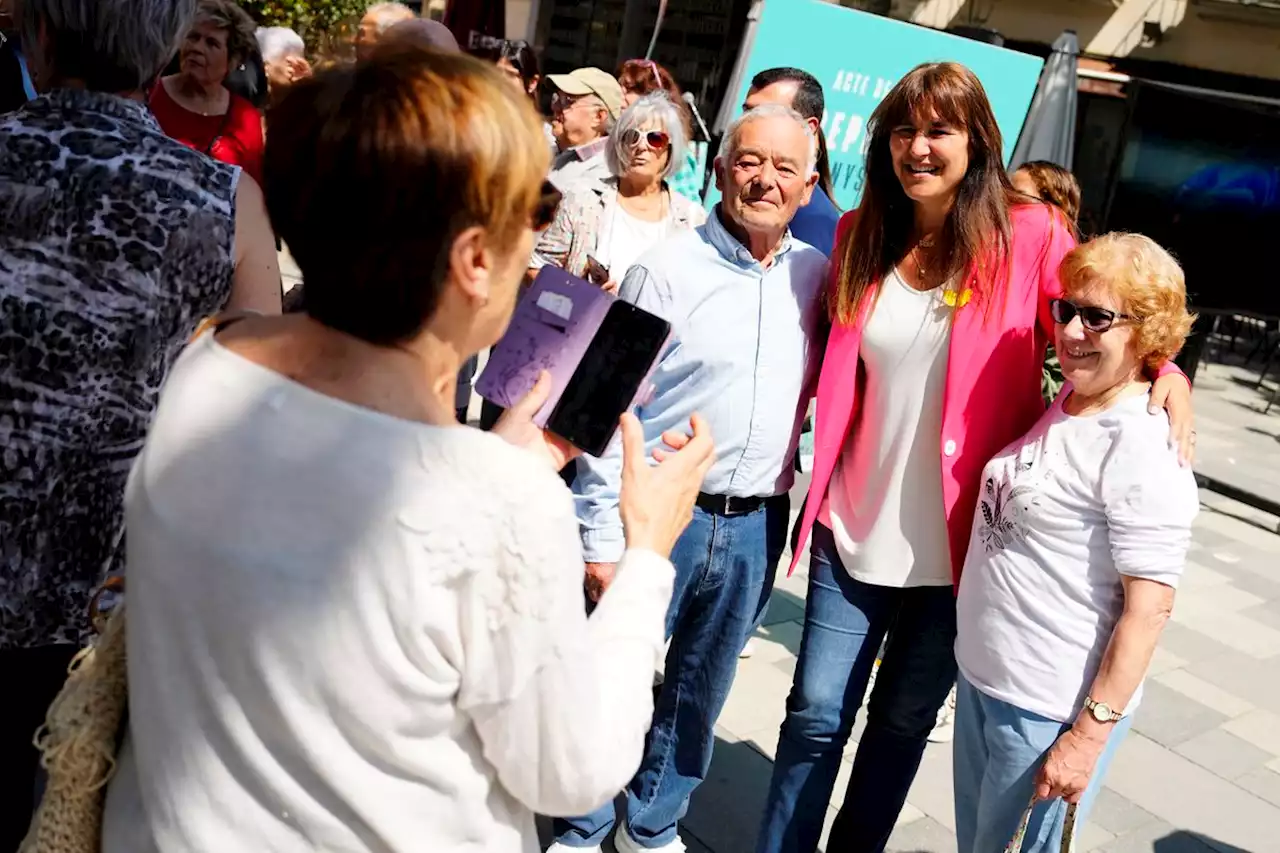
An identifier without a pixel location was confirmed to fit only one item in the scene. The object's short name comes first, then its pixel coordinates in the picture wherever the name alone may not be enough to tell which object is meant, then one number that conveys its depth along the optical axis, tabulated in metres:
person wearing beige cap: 4.93
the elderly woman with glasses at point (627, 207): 3.85
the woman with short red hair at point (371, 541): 1.02
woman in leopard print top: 1.64
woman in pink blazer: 2.38
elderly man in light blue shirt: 2.57
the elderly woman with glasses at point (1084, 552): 2.01
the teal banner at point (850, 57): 5.35
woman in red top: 3.79
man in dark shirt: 4.32
